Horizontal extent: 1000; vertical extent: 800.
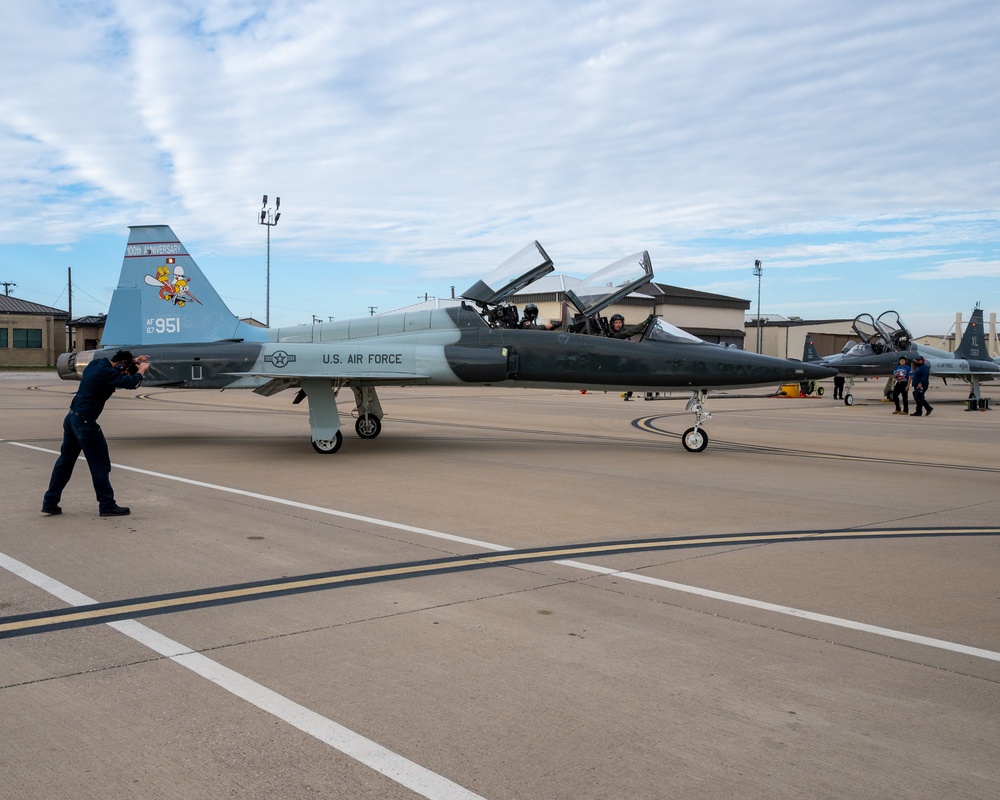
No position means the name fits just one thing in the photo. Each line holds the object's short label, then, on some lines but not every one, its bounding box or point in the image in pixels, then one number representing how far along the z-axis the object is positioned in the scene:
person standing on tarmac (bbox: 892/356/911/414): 25.20
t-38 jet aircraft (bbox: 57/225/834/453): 13.48
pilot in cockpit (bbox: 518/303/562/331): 14.13
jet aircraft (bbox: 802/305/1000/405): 29.33
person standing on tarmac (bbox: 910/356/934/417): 24.27
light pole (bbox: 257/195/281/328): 43.15
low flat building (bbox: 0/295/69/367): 77.62
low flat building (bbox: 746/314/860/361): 89.94
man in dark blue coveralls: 8.05
